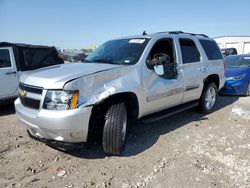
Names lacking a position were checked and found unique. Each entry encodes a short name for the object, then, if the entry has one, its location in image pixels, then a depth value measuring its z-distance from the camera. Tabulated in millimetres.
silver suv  2577
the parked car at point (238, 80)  6335
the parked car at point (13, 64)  5058
